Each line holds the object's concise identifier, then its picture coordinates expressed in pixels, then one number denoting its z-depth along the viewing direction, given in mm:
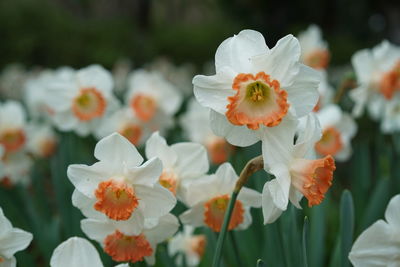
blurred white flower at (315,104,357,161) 1219
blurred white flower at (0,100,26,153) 1470
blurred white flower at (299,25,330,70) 1599
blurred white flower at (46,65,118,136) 1325
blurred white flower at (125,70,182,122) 1516
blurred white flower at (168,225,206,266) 1106
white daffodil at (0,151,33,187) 1462
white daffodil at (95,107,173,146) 1428
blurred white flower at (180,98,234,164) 1509
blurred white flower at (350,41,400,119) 1275
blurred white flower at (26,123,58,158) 1862
